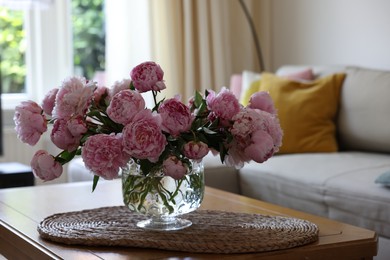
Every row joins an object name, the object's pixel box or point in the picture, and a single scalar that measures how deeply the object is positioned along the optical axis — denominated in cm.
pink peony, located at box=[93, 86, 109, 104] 207
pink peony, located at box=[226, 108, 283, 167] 197
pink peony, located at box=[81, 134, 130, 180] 192
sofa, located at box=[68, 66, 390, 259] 289
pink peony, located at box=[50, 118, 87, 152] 198
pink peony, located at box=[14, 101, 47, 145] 201
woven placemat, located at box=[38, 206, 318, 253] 195
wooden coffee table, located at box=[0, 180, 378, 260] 195
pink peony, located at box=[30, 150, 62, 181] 200
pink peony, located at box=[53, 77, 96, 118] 200
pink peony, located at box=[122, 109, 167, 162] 190
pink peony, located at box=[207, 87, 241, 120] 199
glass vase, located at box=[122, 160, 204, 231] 201
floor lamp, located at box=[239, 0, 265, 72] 474
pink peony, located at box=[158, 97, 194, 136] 195
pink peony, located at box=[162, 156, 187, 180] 194
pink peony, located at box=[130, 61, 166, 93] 200
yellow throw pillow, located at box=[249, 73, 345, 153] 376
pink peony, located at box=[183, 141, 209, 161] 194
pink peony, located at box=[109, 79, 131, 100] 207
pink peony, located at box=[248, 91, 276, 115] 205
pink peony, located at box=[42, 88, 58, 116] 209
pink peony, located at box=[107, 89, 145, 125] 194
